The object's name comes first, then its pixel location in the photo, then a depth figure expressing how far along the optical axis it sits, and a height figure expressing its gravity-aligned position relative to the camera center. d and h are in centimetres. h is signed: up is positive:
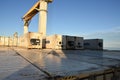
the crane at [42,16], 1526 +471
